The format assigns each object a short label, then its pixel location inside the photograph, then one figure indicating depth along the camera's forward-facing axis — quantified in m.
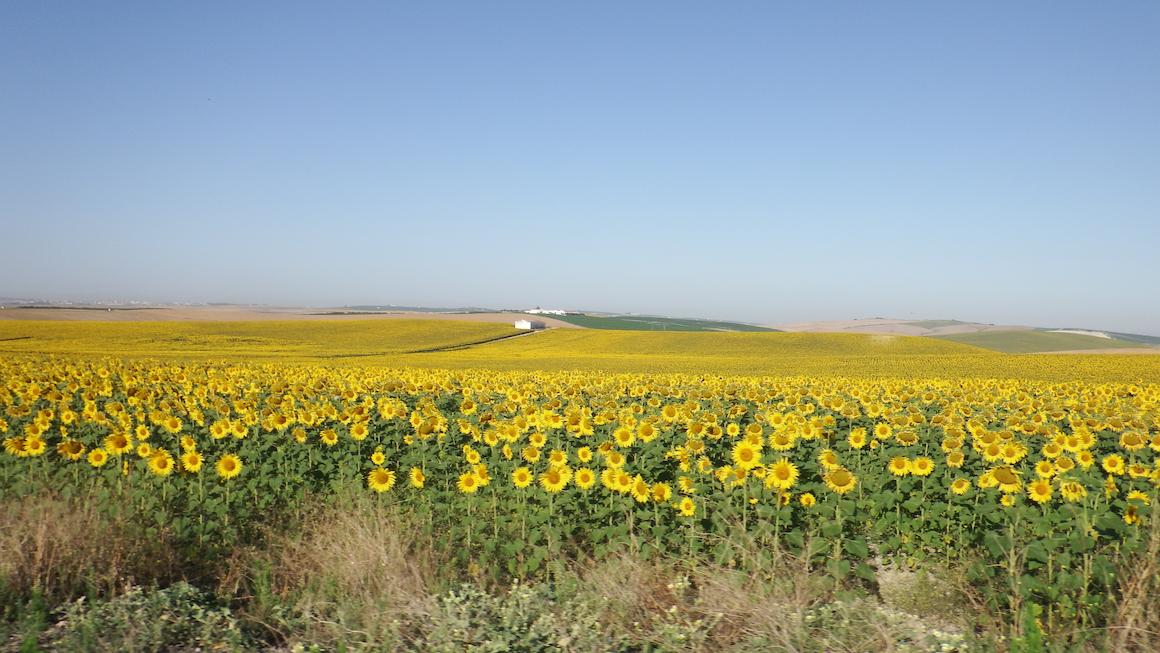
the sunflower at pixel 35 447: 7.45
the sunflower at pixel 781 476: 5.79
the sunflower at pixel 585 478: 6.25
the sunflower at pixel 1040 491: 5.45
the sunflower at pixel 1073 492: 5.33
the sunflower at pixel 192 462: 6.89
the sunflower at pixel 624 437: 6.97
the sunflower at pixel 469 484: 6.49
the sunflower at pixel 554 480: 6.23
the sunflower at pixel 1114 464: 5.92
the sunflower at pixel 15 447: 7.44
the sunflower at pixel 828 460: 6.29
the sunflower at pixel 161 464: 6.76
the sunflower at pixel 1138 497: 5.38
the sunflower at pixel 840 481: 5.88
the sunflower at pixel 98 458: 7.17
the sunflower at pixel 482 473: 6.41
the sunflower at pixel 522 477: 6.27
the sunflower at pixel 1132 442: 6.79
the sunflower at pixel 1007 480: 5.62
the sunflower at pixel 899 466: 6.27
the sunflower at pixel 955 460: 6.24
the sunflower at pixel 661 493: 5.95
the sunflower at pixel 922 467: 6.18
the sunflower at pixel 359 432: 7.74
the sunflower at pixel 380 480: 6.81
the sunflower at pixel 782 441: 6.57
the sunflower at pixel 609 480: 5.96
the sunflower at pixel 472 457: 7.21
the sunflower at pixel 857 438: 6.90
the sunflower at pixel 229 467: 6.89
